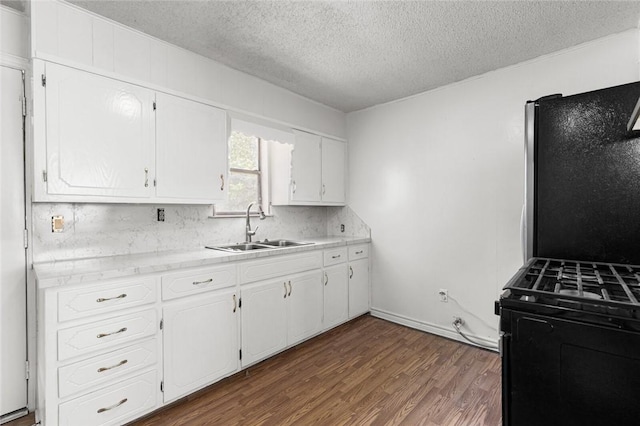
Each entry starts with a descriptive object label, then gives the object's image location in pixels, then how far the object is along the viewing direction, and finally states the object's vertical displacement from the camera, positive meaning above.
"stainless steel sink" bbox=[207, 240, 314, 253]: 2.88 -0.32
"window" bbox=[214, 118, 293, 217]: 2.99 +0.46
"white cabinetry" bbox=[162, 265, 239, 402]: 1.96 -0.77
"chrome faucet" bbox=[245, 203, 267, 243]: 3.06 -0.17
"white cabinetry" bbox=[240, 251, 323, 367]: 2.40 -0.77
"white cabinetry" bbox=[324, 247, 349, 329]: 3.11 -0.78
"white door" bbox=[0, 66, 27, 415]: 1.88 -0.23
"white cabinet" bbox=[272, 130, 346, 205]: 3.30 +0.44
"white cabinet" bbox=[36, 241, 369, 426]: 1.58 -0.75
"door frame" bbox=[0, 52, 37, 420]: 1.94 -0.13
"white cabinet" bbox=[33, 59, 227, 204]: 1.78 +0.47
